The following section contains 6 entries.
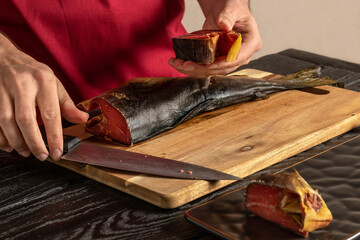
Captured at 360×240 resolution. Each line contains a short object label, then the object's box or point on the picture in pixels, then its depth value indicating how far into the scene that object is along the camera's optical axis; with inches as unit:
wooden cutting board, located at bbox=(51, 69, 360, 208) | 43.6
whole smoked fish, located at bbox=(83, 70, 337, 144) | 48.4
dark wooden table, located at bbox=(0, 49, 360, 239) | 41.2
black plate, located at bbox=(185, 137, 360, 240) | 39.4
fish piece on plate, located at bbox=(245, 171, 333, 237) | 38.8
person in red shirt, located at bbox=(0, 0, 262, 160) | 53.4
